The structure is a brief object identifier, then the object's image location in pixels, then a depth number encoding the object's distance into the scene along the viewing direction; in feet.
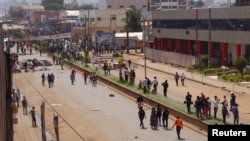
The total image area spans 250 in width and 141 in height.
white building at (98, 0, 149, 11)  557.74
